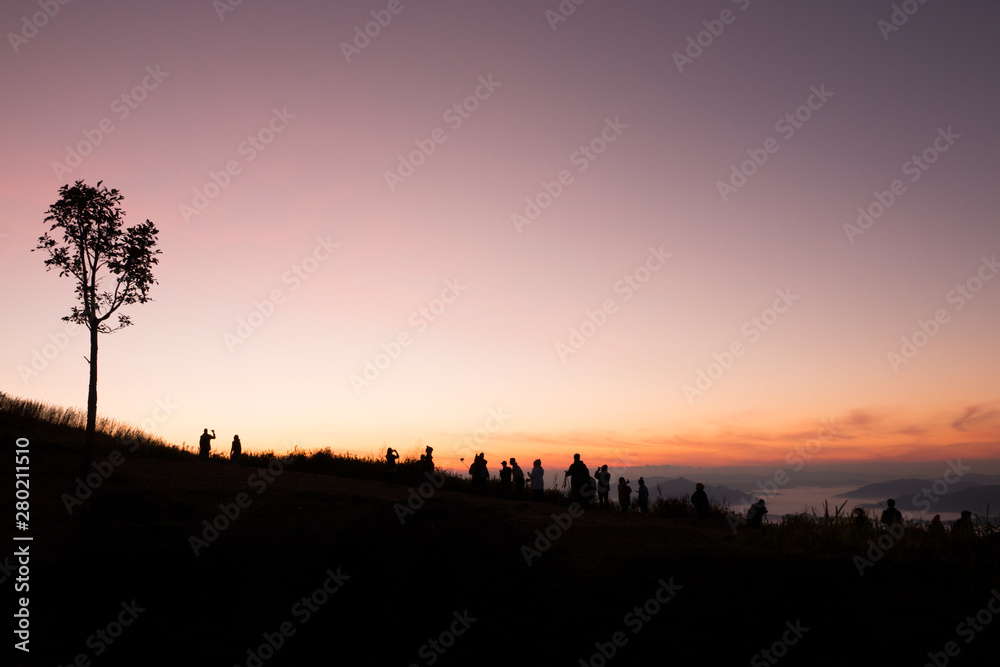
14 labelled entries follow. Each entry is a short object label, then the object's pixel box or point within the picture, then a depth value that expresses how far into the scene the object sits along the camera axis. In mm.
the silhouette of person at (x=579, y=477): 26688
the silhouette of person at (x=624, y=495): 26625
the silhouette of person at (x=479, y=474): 29188
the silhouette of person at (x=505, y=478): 29672
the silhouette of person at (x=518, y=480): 29422
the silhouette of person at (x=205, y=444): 34188
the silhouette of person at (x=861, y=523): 17730
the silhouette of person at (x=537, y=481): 28391
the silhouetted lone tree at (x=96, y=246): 23609
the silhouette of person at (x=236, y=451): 32000
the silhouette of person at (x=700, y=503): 24548
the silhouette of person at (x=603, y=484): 27500
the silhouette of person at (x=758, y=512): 22266
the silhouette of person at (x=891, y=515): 19062
